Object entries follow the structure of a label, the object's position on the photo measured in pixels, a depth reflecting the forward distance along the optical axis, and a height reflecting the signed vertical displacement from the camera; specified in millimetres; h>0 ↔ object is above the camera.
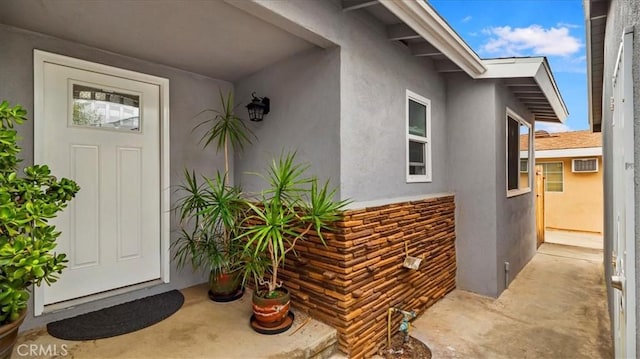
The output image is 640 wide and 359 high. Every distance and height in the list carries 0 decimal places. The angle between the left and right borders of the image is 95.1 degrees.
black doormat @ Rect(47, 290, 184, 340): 2648 -1370
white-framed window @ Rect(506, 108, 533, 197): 5270 +541
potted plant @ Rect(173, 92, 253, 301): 3102 -517
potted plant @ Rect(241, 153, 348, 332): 2572 -433
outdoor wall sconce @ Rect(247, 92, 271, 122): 3631 +909
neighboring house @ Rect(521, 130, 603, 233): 9891 -73
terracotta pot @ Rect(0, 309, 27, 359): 1538 -838
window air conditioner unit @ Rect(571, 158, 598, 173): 9977 +482
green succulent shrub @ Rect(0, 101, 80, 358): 1521 -310
